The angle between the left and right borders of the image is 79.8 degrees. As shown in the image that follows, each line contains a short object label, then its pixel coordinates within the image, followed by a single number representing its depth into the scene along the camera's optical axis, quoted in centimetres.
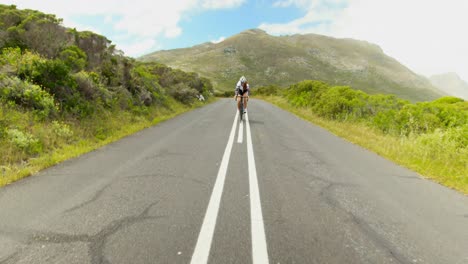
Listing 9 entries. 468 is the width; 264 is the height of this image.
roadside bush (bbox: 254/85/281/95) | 5288
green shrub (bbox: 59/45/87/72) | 1033
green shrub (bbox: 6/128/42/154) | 619
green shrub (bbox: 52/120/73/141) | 752
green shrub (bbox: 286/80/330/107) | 2197
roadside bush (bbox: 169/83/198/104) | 2244
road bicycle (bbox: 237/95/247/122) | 1388
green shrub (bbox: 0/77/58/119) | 748
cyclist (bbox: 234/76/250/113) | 1374
